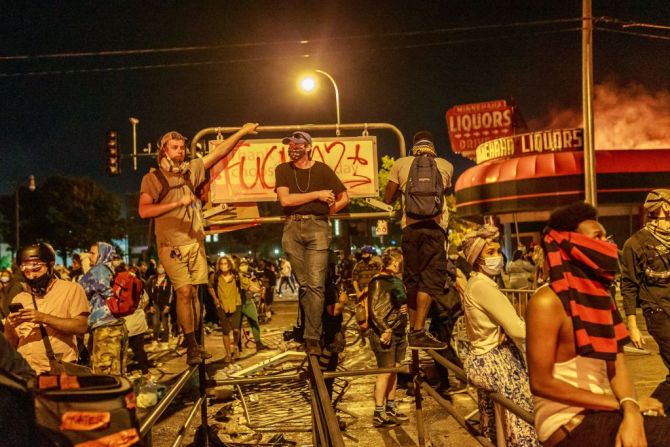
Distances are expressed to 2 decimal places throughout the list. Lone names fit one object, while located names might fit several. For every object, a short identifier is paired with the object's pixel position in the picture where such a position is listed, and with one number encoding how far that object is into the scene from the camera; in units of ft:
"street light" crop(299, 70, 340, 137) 66.06
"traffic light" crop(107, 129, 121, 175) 74.59
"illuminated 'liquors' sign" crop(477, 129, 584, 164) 79.41
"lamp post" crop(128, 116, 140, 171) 84.79
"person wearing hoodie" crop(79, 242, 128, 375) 27.22
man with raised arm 16.60
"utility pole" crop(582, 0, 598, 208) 47.80
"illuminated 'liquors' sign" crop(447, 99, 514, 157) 100.83
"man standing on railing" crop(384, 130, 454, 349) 17.63
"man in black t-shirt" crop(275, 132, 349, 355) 18.83
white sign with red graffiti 24.85
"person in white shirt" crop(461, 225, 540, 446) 14.25
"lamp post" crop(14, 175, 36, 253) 137.08
